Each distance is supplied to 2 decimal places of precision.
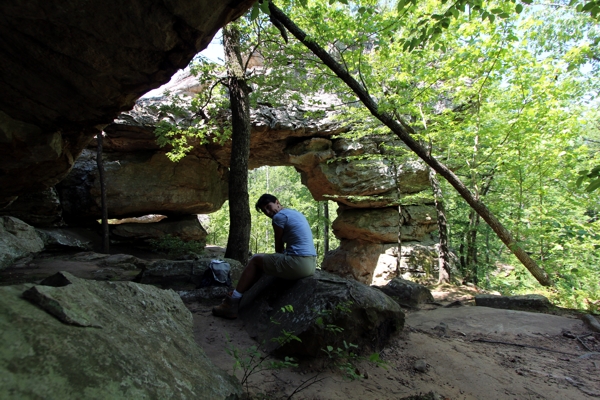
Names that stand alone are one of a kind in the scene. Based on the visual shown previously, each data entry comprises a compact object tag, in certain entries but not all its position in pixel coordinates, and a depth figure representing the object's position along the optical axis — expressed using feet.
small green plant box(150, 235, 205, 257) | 39.22
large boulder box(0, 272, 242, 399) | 3.32
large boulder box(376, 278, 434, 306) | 21.09
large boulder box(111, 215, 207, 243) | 45.06
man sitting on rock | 11.16
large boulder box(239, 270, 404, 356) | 8.79
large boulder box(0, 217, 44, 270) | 19.77
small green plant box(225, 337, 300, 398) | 6.42
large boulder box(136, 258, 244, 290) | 16.69
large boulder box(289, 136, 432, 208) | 44.39
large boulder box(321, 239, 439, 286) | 42.14
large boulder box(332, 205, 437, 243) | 45.50
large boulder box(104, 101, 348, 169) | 39.04
